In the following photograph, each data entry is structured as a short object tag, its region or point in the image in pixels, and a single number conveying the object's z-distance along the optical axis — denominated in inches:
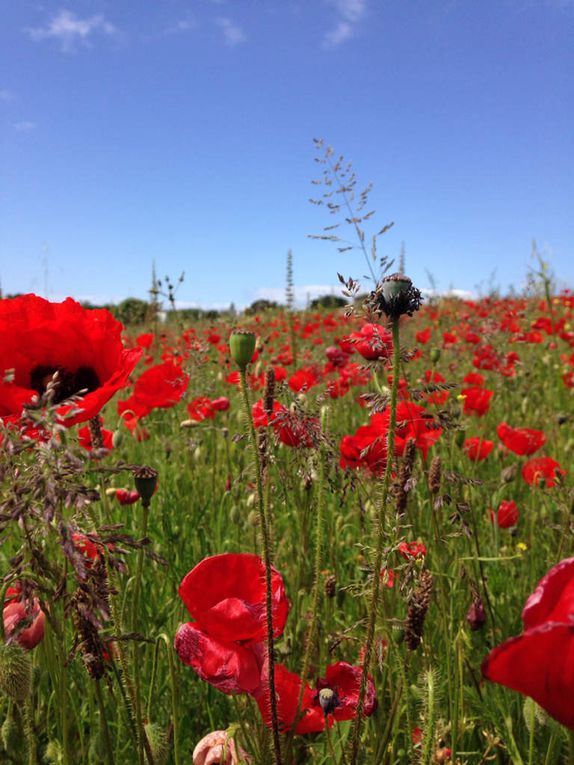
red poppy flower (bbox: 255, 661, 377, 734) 12.0
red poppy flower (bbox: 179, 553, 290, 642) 10.8
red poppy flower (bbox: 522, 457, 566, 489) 26.3
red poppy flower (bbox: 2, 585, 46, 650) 13.0
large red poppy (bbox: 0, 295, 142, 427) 12.6
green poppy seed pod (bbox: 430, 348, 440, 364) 25.3
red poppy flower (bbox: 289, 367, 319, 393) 28.5
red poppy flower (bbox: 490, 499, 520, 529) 25.1
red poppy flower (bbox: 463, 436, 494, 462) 28.7
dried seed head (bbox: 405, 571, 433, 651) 13.0
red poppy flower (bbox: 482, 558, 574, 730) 7.2
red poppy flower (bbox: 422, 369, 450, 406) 25.1
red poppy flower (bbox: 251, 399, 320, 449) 13.2
